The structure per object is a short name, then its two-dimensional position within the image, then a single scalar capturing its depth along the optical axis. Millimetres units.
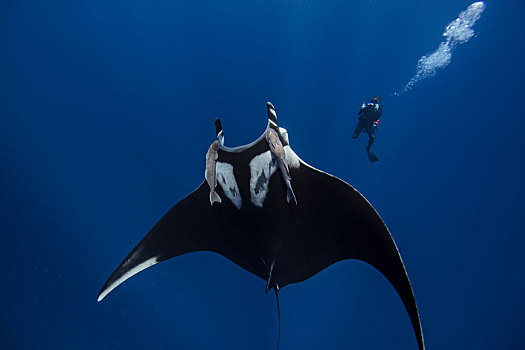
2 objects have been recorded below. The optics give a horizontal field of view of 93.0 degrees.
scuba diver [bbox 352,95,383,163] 7457
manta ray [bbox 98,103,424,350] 1644
